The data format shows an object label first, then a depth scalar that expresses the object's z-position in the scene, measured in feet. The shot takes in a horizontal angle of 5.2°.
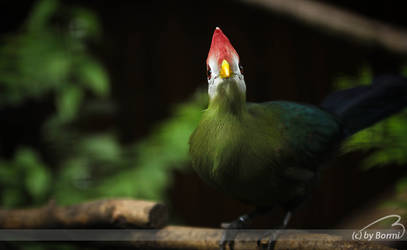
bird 15.45
